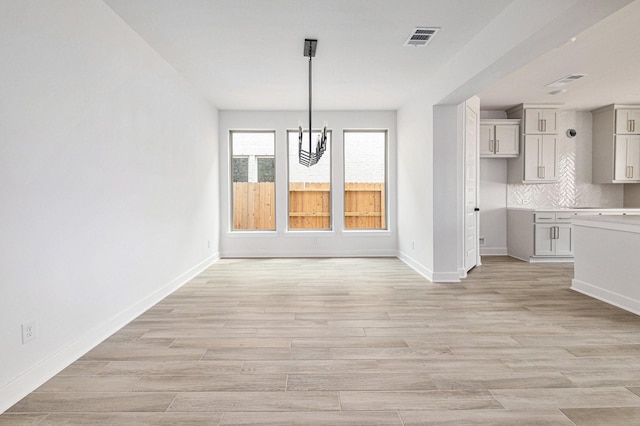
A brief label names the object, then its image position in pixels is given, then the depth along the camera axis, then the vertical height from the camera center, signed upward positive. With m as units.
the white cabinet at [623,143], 6.57 +0.89
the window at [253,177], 7.11 +0.36
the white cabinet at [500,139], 6.75 +0.98
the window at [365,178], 7.16 +0.33
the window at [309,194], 7.14 +0.04
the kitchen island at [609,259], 3.70 -0.67
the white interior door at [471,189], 5.36 +0.09
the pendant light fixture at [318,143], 3.78 +0.64
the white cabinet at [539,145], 6.69 +0.87
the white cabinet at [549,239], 6.30 -0.72
